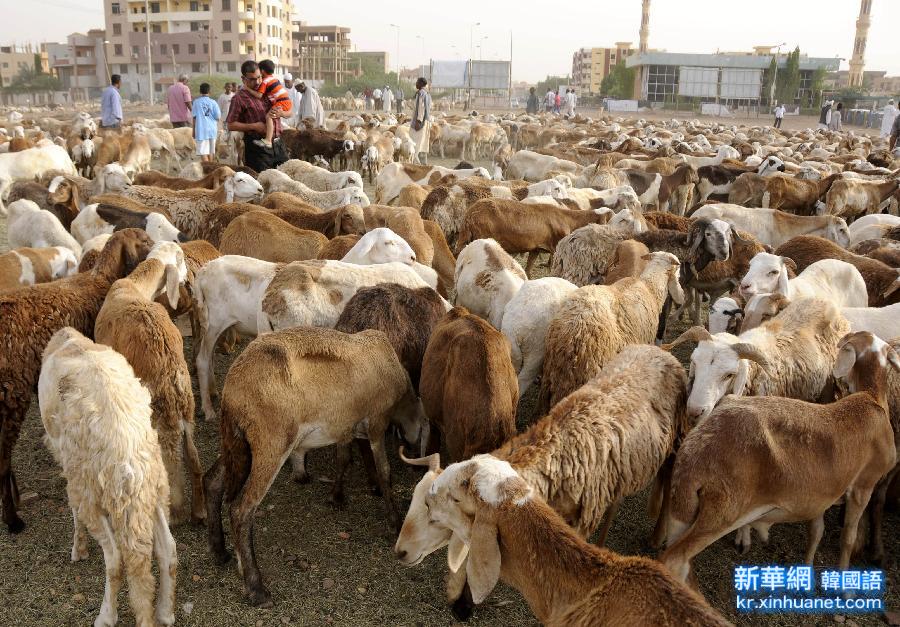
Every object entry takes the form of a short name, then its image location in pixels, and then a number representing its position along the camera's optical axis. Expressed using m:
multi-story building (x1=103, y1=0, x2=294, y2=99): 80.50
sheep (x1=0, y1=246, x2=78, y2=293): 6.33
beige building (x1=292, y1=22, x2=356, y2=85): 98.81
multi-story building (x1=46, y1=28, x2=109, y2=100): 85.94
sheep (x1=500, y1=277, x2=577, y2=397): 5.69
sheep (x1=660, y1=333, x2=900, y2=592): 3.64
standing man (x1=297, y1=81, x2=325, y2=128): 21.62
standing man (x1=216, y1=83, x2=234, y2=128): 23.76
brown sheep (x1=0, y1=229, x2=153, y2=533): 4.43
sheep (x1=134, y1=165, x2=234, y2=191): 10.77
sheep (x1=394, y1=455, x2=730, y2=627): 2.64
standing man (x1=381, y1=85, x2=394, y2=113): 48.75
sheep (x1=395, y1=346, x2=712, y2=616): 3.77
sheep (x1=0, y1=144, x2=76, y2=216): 13.77
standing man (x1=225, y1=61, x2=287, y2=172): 10.64
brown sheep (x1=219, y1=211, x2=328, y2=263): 7.35
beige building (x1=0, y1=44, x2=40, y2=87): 103.50
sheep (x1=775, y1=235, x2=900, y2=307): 6.83
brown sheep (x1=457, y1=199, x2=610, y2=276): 9.01
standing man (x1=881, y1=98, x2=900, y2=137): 29.33
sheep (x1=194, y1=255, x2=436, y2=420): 5.55
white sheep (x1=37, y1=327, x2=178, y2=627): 3.43
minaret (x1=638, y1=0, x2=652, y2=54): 107.62
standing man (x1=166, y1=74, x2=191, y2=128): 20.83
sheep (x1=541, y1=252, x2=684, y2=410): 5.15
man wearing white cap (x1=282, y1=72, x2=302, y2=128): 22.38
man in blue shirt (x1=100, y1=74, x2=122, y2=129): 18.84
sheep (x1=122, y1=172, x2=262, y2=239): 9.27
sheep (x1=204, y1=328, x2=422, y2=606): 3.87
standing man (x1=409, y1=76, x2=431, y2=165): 18.96
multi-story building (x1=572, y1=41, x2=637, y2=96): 128.50
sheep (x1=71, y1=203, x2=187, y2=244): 7.74
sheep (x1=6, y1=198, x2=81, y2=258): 8.26
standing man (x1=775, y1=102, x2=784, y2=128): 42.66
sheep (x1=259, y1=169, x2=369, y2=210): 10.66
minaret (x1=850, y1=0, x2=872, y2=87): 104.88
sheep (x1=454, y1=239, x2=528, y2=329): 6.43
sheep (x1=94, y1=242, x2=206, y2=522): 4.34
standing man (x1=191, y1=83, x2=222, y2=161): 15.93
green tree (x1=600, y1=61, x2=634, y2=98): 83.75
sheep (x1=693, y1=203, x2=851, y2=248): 9.40
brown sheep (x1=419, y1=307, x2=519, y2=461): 4.32
